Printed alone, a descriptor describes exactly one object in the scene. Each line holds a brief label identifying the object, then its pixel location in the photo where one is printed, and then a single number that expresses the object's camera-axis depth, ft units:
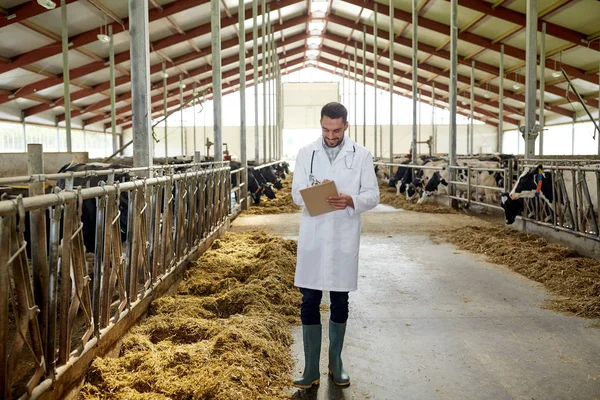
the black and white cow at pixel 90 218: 18.29
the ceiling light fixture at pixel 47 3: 33.83
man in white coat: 10.94
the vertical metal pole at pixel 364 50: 80.79
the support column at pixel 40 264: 8.97
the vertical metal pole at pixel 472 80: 82.35
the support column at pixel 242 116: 45.95
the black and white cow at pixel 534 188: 27.43
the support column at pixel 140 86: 18.42
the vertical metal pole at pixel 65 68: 43.24
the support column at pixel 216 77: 35.99
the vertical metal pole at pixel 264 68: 58.56
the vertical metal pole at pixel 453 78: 45.19
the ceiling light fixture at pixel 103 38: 46.91
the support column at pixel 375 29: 70.18
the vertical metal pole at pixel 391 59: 61.77
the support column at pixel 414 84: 55.42
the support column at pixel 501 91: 70.85
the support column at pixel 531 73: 32.78
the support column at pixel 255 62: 54.70
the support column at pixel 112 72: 52.73
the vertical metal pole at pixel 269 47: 68.74
